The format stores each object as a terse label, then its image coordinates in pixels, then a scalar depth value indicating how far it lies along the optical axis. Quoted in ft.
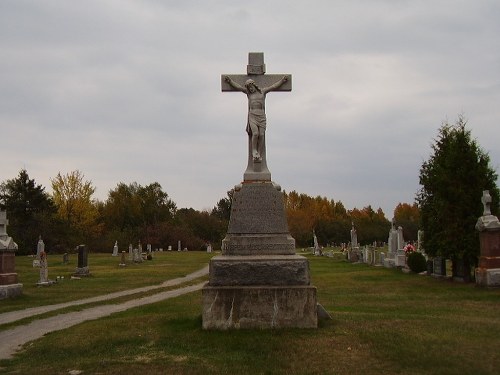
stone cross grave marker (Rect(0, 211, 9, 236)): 59.29
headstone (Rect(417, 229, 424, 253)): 74.59
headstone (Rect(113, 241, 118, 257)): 166.71
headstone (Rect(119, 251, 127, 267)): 114.28
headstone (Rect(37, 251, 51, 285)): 68.87
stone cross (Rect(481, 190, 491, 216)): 57.00
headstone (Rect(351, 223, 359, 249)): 127.47
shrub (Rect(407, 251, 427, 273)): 79.20
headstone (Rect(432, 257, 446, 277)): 71.26
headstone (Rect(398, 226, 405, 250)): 92.70
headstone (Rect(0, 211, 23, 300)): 56.49
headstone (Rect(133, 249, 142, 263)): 127.95
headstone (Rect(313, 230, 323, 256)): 173.93
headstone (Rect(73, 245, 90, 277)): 84.38
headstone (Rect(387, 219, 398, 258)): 95.35
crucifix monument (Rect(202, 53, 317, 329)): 28.09
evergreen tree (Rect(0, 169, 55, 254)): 164.96
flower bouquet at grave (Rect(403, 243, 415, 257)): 97.86
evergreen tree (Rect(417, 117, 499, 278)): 63.82
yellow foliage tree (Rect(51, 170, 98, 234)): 199.31
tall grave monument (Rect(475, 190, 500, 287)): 54.34
